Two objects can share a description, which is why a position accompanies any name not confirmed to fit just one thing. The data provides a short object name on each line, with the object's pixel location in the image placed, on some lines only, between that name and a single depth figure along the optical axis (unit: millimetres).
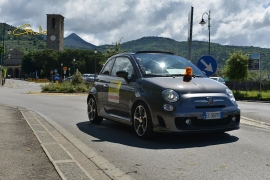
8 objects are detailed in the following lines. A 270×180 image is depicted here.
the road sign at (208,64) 12570
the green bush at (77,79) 34031
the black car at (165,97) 6680
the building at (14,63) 152375
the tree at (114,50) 45250
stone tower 162125
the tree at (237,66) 37500
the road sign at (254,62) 38156
